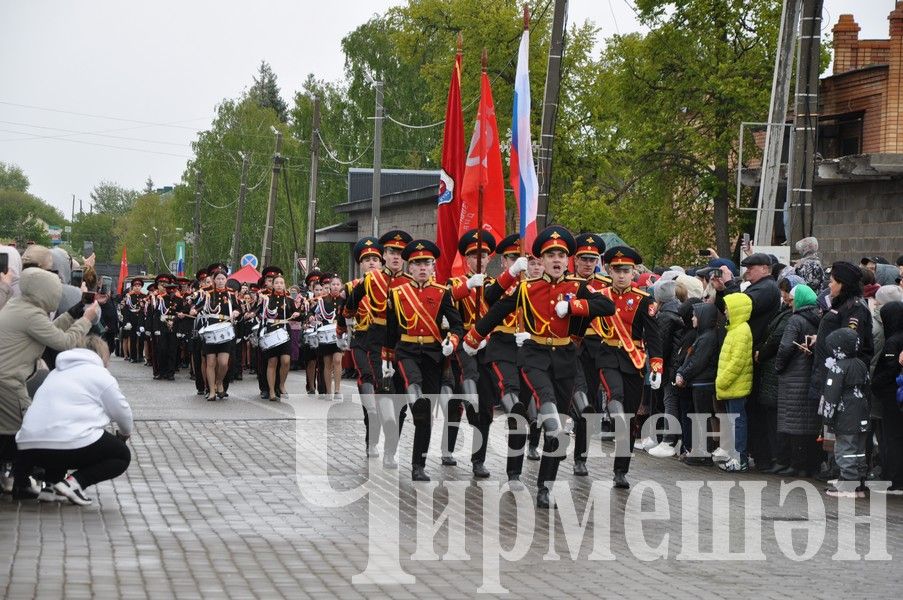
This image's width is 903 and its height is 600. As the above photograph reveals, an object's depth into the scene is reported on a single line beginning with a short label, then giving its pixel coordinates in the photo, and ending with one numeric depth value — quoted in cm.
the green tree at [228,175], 8756
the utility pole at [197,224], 8460
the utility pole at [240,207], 6681
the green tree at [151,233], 13750
